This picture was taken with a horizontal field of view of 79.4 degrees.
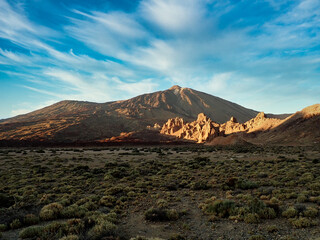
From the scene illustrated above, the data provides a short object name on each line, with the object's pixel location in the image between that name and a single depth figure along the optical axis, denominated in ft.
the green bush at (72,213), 29.76
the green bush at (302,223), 24.73
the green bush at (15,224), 25.93
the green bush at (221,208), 29.86
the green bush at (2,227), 25.02
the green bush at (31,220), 27.28
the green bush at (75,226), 23.69
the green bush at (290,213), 27.66
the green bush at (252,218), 26.53
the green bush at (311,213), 27.30
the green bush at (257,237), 21.82
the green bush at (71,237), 21.04
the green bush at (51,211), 29.07
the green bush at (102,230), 22.38
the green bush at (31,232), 22.95
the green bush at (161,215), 29.09
